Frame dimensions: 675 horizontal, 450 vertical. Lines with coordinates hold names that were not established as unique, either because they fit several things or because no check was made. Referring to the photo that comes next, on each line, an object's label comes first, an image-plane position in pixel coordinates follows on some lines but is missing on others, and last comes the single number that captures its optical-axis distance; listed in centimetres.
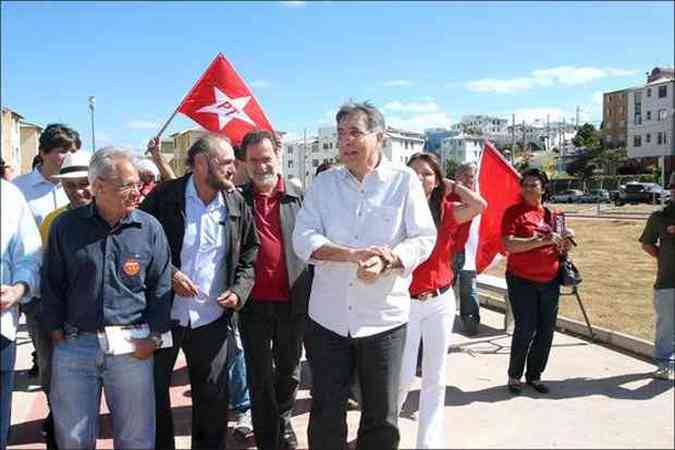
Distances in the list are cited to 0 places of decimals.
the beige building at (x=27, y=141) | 3056
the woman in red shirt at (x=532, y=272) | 476
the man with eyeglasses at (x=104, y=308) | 277
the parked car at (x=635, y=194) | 4062
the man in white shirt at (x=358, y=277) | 302
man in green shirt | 420
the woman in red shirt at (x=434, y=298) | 358
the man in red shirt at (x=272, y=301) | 361
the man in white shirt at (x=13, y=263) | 274
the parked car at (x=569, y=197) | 5588
